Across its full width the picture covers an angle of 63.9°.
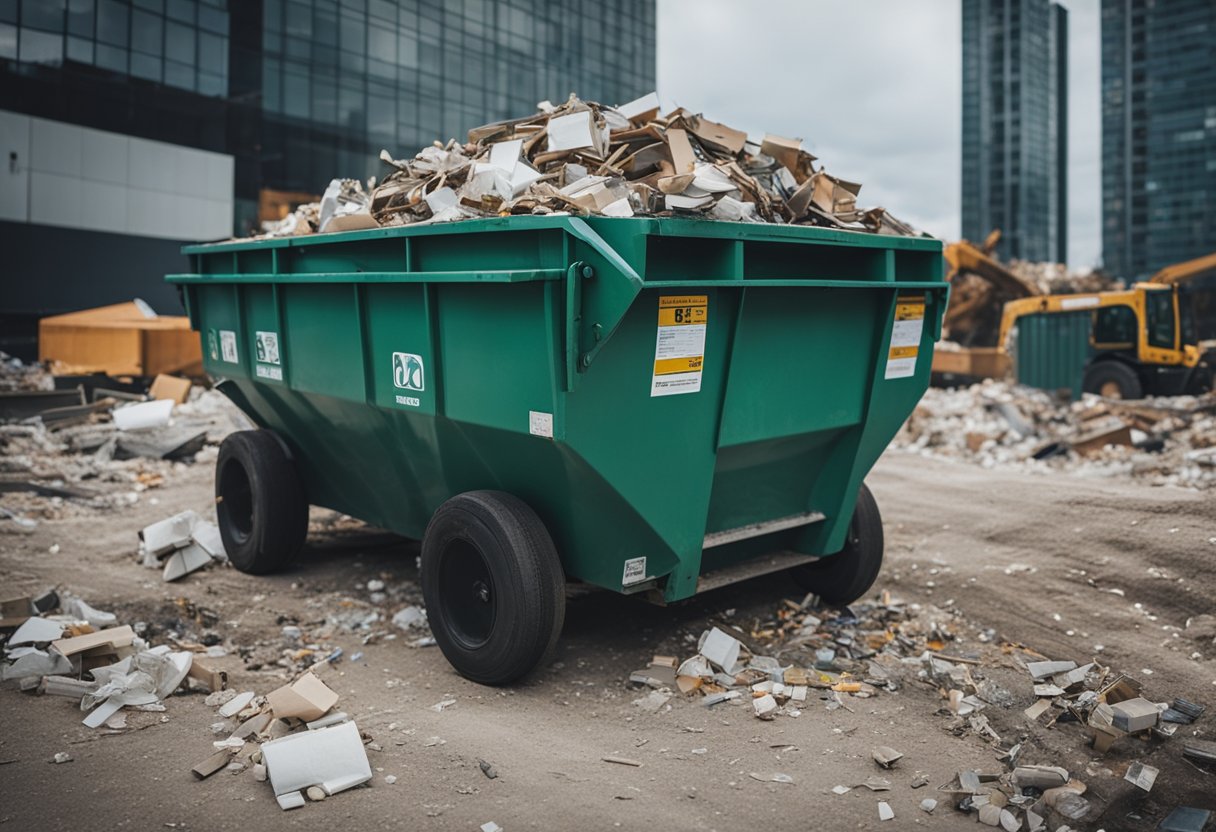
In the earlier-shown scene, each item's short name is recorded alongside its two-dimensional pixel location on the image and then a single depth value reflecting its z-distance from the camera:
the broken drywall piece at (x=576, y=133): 4.36
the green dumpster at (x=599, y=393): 3.58
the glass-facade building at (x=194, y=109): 24.09
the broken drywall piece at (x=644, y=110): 4.77
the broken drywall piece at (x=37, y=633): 4.32
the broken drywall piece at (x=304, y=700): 3.66
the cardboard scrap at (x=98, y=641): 4.13
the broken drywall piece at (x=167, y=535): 5.88
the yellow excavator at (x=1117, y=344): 15.36
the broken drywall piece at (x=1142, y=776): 3.23
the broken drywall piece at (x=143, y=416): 9.94
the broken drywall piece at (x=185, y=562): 5.73
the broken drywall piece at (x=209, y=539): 6.03
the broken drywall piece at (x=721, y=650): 4.21
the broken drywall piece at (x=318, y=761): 3.15
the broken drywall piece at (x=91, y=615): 4.77
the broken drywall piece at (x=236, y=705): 3.82
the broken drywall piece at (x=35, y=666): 4.02
